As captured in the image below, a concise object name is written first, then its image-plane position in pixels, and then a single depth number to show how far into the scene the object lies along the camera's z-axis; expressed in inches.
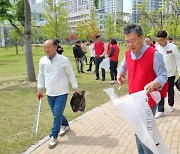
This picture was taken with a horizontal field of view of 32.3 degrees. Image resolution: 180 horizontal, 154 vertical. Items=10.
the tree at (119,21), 2249.0
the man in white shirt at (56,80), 193.3
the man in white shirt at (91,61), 646.0
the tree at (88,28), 2028.8
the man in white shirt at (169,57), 238.8
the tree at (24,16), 448.1
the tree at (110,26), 2198.6
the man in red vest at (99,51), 510.3
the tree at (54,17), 1540.2
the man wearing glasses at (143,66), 121.3
